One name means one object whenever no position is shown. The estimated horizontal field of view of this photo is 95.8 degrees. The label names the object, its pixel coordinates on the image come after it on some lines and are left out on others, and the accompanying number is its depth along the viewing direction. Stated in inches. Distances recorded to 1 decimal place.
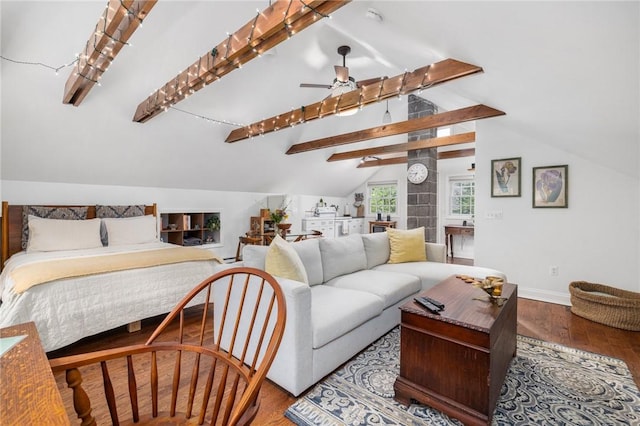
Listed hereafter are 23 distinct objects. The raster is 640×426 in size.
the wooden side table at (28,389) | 21.8
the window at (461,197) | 263.3
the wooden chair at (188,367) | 31.8
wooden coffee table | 58.8
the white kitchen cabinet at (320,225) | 280.7
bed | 83.4
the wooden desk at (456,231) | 235.4
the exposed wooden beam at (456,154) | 241.1
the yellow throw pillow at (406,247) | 136.2
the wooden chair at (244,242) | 206.5
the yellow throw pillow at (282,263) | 84.0
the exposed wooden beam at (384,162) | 283.9
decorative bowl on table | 72.6
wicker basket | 105.6
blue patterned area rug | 62.9
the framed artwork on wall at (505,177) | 147.2
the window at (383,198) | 316.8
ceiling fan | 126.1
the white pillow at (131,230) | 146.0
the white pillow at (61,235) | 125.9
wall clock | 221.7
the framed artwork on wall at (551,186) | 136.2
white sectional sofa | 68.4
